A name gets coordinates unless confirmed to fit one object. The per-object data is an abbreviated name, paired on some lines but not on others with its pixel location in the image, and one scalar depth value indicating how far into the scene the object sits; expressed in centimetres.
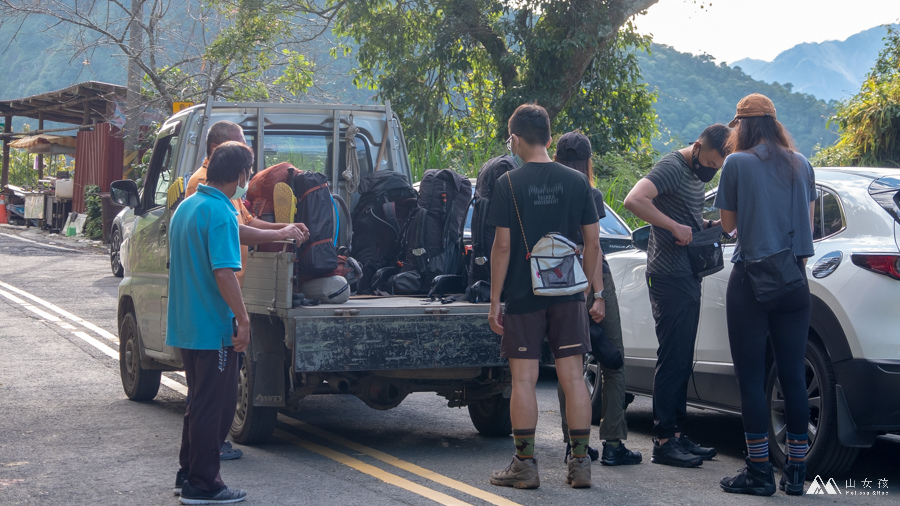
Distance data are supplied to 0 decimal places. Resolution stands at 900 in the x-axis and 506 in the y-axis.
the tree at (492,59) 1873
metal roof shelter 3053
